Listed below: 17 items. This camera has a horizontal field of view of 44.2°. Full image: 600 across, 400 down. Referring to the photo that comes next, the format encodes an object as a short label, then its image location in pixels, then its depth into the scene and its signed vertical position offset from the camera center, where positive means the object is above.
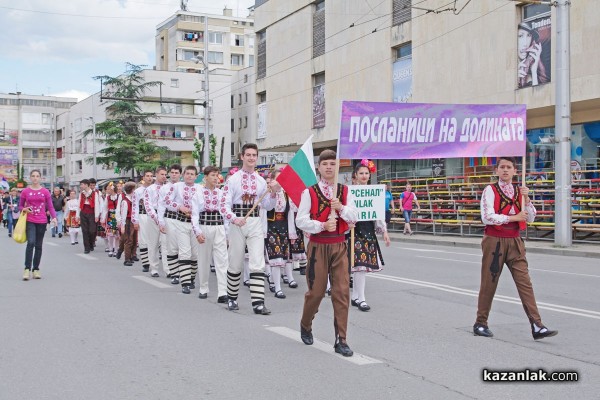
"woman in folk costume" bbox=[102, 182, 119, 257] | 18.22 -0.75
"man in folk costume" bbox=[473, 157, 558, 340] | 7.32 -0.51
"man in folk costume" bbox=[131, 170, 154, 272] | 14.56 -0.57
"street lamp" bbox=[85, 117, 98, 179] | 65.76 +3.97
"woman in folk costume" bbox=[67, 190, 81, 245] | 22.91 -0.96
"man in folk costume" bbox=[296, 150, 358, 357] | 6.76 -0.52
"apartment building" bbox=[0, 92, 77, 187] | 103.82 +7.69
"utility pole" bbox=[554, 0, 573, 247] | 18.33 +1.80
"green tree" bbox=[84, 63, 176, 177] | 63.88 +4.82
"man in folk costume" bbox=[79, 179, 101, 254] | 19.31 -0.68
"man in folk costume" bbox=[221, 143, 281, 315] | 9.08 -0.44
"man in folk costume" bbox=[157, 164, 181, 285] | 11.79 -0.67
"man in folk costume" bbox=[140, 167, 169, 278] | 13.45 -0.72
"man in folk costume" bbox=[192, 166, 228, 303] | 10.15 -0.49
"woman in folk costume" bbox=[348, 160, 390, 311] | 9.55 -0.78
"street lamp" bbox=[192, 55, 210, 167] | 39.83 +3.48
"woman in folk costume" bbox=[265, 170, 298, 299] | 10.93 -0.70
